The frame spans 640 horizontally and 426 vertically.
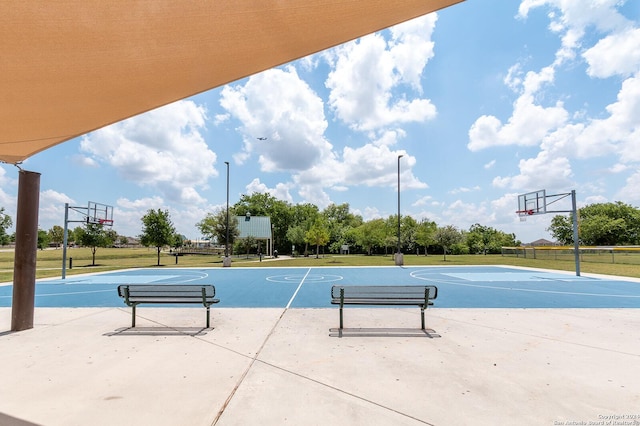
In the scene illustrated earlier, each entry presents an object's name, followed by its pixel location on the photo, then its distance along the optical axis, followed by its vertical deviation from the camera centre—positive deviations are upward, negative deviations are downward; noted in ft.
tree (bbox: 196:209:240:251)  130.00 +4.36
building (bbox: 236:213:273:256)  147.64 +4.25
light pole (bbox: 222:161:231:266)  83.97 -6.03
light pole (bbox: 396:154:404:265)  84.17 -5.58
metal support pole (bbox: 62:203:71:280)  61.52 +3.59
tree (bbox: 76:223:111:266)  99.66 +0.45
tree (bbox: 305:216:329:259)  127.74 +0.48
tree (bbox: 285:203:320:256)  185.68 +14.34
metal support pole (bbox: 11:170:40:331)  22.17 -1.19
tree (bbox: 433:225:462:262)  114.42 +0.38
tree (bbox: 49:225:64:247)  328.90 +2.56
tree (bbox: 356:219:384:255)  163.63 +1.11
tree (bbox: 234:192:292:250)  196.68 +18.07
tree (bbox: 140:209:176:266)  104.63 +2.04
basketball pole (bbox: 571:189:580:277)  55.93 +2.42
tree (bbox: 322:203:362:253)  265.13 +17.60
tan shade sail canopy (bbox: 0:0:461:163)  8.16 +5.77
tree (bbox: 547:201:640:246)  199.21 +7.05
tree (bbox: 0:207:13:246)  111.24 +3.91
